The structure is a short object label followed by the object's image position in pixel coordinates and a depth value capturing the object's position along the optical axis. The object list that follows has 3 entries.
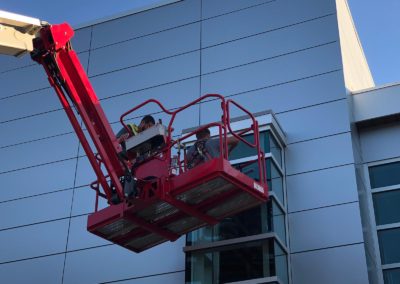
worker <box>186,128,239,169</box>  11.84
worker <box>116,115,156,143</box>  12.46
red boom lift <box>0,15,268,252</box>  11.27
